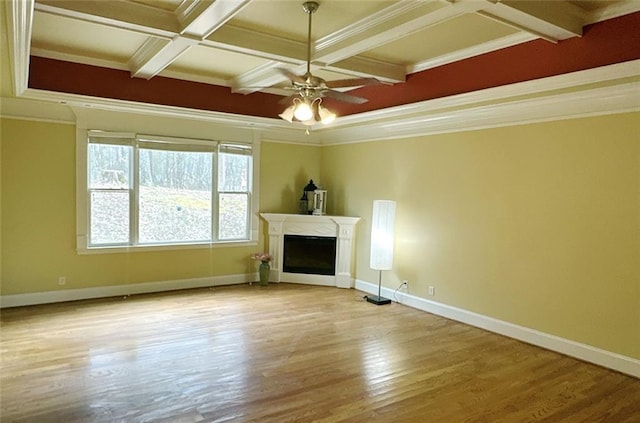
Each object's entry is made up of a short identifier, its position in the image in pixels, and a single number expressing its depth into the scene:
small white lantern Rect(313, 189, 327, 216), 6.98
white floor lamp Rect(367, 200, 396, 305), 5.81
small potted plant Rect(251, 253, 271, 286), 6.74
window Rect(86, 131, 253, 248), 5.77
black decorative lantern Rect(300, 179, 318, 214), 7.07
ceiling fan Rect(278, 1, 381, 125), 3.49
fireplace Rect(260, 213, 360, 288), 6.74
